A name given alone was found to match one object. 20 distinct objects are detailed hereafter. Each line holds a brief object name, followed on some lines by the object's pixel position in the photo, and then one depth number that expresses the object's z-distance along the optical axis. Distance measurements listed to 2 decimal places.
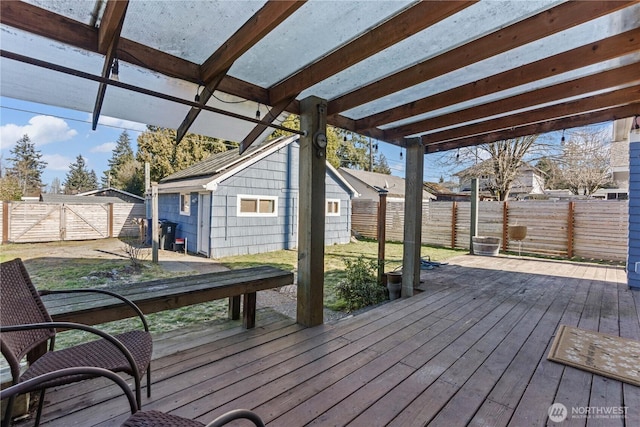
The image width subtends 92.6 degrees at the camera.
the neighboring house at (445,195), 20.45
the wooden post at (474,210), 8.28
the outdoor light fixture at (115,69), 2.02
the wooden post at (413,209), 4.50
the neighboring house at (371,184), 15.43
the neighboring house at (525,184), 16.29
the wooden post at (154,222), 7.62
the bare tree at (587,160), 12.93
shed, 8.58
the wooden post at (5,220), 10.14
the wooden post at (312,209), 2.99
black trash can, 9.87
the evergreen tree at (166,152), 17.42
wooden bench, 1.94
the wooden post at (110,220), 12.44
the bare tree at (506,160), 11.07
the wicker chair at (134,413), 0.97
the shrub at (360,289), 4.41
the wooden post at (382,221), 5.00
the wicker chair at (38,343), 1.36
